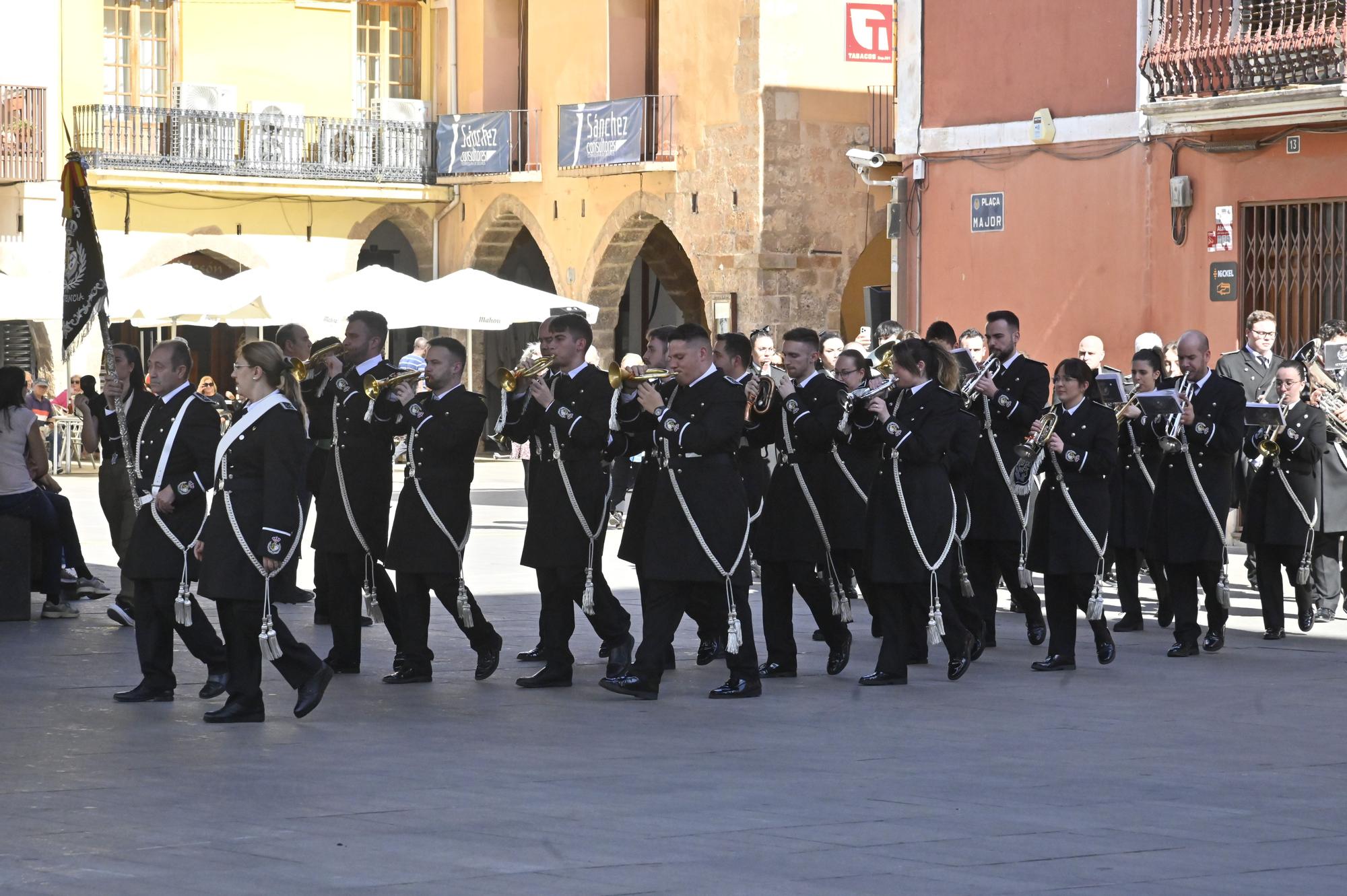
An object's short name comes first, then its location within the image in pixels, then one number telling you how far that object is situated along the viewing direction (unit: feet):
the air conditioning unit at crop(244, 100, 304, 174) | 112.68
